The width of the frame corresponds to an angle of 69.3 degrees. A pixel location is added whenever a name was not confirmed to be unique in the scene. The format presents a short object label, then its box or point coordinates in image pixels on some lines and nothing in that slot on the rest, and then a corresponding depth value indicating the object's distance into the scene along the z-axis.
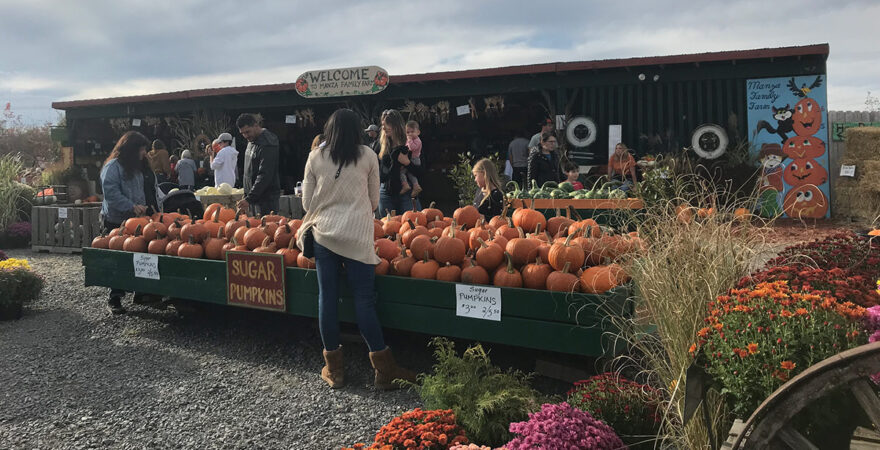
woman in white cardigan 3.80
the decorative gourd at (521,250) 3.82
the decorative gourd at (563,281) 3.43
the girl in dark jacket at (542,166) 8.64
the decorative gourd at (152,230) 5.44
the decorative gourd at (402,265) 4.15
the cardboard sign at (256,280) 4.47
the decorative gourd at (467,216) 4.98
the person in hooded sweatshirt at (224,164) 9.66
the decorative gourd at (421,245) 4.17
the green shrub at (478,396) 2.69
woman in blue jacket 5.85
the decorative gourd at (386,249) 4.32
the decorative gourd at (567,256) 3.61
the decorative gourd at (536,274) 3.64
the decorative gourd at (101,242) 5.66
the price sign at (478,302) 3.59
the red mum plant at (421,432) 2.40
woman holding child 5.98
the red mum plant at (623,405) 2.59
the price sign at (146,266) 5.18
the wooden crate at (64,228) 10.01
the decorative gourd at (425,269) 4.00
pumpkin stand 3.36
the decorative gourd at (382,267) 4.21
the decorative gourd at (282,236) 4.72
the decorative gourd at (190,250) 5.04
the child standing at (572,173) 8.79
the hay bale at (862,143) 10.53
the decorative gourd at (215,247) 5.02
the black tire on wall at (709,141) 10.49
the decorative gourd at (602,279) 3.38
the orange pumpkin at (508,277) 3.69
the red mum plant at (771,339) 1.81
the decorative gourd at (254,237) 4.82
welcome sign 12.52
